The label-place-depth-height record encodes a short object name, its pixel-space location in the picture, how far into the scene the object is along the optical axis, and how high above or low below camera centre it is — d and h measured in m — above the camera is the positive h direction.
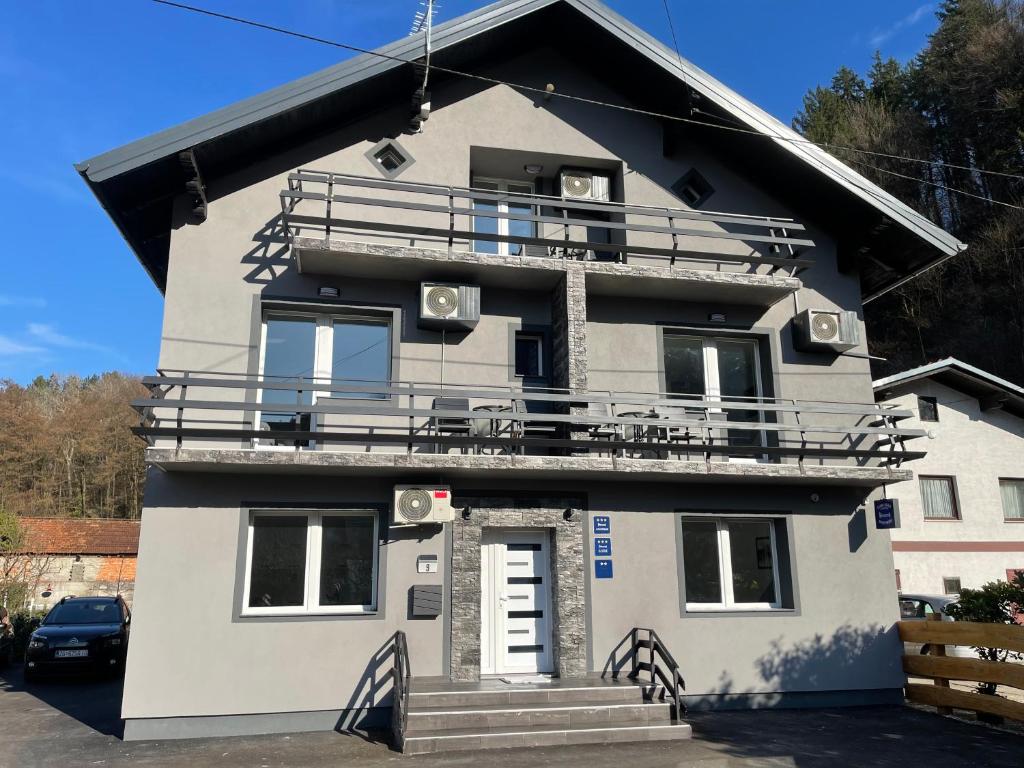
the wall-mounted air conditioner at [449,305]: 10.30 +3.62
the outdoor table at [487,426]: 10.07 +1.92
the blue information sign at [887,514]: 10.90 +0.78
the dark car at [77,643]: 13.05 -1.24
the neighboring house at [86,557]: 28.22 +0.57
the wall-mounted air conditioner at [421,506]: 9.59 +0.81
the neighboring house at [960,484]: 21.33 +2.42
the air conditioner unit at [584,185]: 12.11 +6.18
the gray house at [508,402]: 9.20 +2.28
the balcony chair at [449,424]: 9.91 +1.92
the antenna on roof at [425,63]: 10.40 +7.11
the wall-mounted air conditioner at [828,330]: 11.67 +3.67
